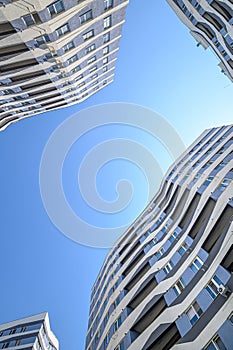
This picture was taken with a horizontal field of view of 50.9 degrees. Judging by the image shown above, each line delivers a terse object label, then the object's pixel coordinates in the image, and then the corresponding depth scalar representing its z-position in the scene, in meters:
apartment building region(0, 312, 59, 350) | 35.72
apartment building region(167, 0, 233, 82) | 25.03
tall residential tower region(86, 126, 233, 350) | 12.05
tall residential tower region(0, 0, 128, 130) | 16.22
